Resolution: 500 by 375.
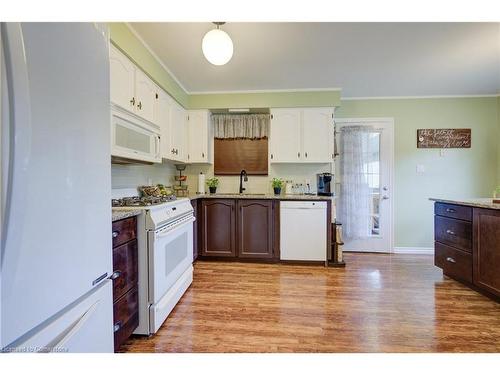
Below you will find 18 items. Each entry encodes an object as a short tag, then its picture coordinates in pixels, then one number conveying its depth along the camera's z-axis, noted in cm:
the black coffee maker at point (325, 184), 364
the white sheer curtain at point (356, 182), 397
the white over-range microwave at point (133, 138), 184
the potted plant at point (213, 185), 391
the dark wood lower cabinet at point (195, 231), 337
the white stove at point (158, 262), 180
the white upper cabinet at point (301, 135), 365
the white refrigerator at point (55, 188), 61
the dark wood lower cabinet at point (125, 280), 152
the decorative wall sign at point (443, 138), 395
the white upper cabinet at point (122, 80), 197
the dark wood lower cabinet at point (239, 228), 343
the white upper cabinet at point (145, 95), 240
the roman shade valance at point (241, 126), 400
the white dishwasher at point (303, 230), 336
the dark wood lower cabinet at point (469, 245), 229
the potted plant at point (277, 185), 376
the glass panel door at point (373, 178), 399
